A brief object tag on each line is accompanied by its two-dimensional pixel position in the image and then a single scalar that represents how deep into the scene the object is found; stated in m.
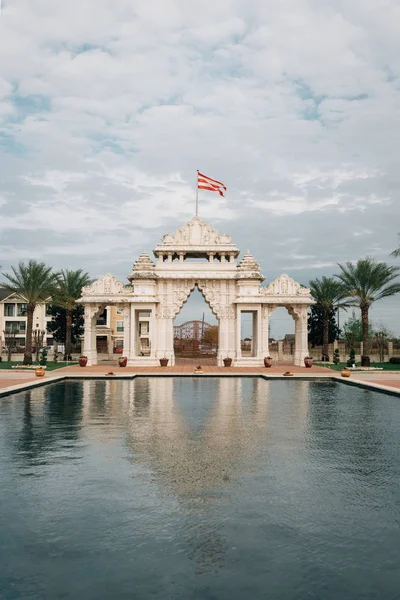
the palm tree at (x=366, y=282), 41.62
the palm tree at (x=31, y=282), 41.88
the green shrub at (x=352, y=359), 41.43
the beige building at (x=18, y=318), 75.38
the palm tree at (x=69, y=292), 46.19
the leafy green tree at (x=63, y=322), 52.53
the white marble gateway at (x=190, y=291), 41.88
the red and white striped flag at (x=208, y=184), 40.72
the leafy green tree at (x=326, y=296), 48.47
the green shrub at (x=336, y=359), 46.16
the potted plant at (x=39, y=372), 29.28
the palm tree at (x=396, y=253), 38.19
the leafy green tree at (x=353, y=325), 82.85
